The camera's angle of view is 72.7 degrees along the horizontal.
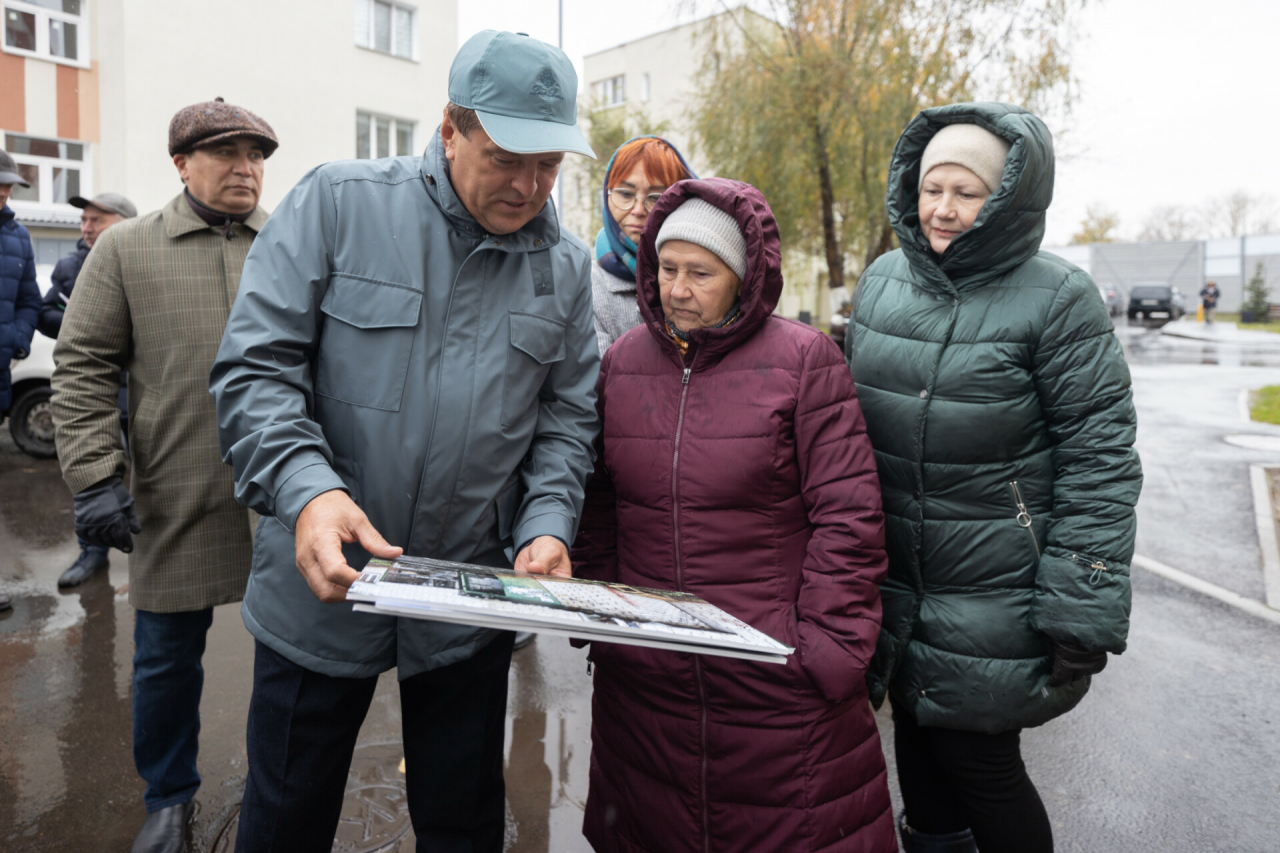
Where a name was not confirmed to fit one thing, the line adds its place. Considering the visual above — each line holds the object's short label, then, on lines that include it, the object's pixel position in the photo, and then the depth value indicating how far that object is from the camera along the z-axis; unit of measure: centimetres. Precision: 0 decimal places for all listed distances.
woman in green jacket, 203
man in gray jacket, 172
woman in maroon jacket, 197
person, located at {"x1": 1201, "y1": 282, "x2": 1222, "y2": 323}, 3928
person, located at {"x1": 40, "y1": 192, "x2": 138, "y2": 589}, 512
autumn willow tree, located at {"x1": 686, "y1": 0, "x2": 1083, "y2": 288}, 1145
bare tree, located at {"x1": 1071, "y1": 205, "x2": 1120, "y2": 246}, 6225
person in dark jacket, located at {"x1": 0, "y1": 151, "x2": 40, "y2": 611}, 509
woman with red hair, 331
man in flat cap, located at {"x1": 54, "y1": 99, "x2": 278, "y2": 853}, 259
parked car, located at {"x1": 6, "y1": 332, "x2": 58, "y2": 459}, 835
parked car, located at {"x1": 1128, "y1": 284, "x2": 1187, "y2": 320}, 3728
